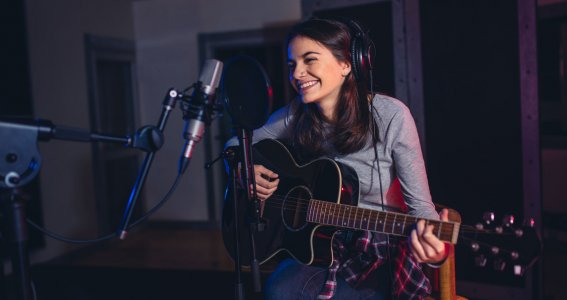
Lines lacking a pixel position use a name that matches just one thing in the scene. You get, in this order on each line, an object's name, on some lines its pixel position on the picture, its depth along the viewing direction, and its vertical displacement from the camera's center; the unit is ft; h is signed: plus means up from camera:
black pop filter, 4.91 +0.21
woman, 6.10 -0.58
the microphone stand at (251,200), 4.92 -0.79
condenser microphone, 4.55 +0.08
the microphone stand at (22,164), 4.20 -0.30
